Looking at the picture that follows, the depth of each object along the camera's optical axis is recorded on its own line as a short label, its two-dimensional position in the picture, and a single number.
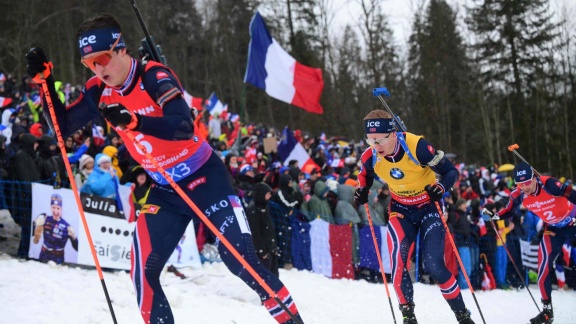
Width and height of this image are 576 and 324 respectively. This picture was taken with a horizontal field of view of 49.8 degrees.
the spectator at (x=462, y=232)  12.83
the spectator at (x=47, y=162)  8.94
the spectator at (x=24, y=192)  8.08
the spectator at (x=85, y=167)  9.00
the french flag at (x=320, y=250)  10.98
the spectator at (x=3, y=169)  8.12
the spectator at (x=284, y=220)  10.74
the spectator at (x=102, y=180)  8.68
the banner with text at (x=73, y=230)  7.98
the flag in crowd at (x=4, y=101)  12.50
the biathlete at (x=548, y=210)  8.61
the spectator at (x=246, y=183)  10.40
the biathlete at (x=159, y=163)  3.88
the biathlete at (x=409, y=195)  6.06
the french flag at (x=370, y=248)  11.65
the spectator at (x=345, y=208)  11.80
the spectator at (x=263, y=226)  8.97
